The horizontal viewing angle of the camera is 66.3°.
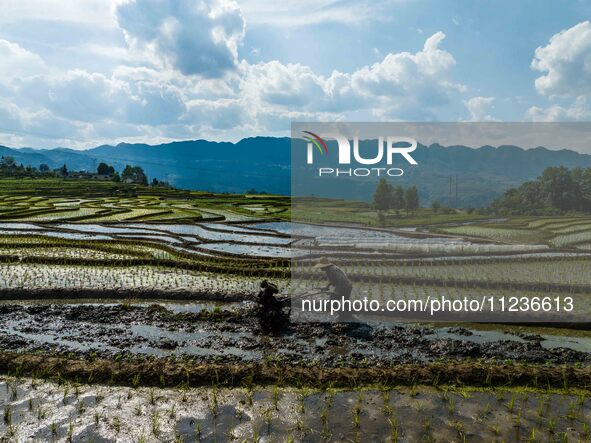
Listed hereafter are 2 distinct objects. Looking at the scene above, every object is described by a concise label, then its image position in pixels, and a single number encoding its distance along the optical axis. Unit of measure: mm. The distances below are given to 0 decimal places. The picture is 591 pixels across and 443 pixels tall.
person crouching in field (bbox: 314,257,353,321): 10148
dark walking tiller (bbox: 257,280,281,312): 9734
